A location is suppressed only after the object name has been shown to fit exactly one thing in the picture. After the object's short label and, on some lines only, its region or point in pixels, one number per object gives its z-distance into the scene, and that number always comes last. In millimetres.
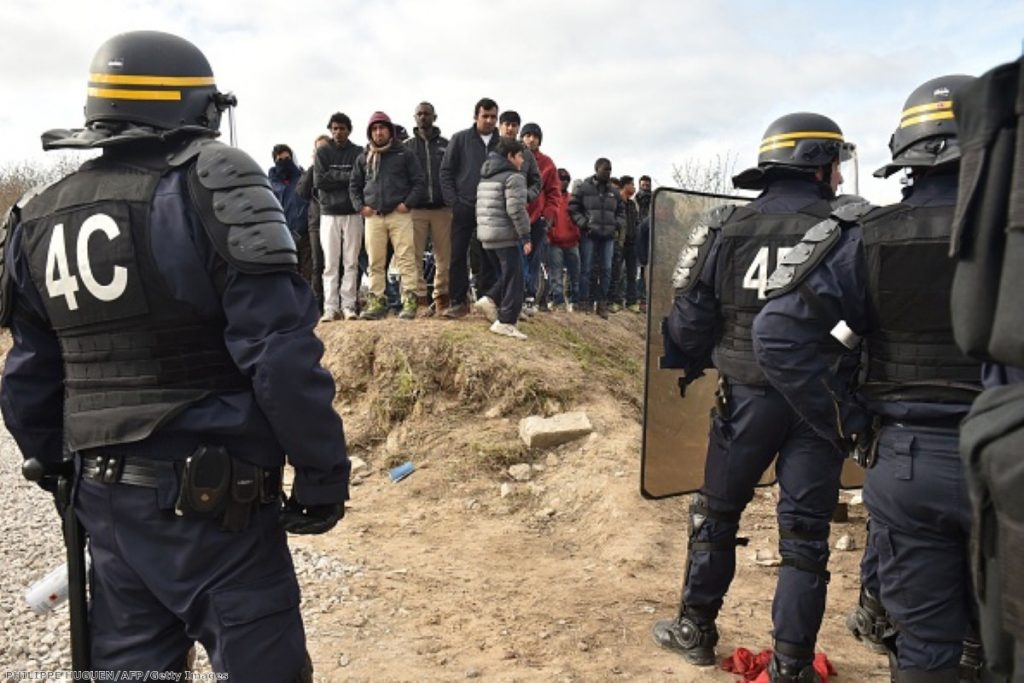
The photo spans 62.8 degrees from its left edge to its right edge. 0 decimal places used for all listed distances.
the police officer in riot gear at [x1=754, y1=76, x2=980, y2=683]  2428
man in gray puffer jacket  7227
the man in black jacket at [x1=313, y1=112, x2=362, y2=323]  7953
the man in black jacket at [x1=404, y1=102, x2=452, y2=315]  7816
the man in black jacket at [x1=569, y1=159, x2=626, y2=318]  10078
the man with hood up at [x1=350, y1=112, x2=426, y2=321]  7578
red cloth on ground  3424
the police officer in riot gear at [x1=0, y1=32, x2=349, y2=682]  2100
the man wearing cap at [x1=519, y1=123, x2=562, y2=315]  8391
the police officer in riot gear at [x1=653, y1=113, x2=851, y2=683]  3174
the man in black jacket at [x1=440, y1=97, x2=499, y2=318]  7594
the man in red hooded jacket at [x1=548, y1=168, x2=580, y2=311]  10102
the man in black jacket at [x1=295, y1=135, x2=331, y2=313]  8391
